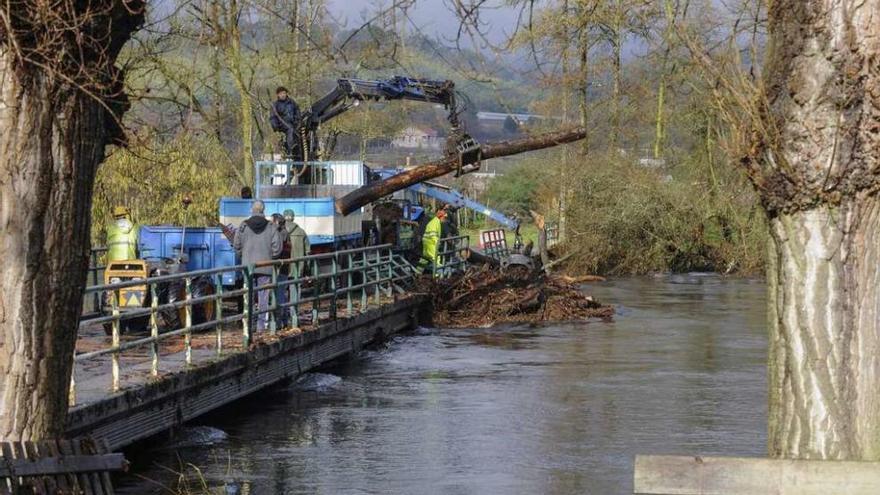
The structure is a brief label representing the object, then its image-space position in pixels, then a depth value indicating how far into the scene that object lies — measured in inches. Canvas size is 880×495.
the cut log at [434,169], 996.6
